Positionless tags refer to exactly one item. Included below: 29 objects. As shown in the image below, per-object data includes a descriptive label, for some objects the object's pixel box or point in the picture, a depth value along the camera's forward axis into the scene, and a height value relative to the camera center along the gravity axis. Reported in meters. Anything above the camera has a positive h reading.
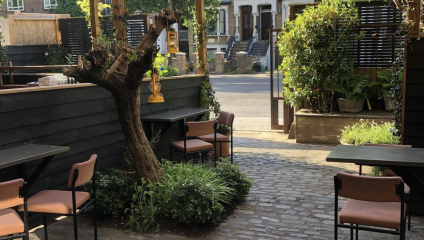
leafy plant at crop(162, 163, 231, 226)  4.86 -1.53
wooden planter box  9.18 -1.45
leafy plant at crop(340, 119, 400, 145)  7.03 -1.37
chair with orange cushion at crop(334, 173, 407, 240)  3.63 -1.14
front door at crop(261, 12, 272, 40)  36.88 +2.13
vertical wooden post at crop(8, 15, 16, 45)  14.54 +0.82
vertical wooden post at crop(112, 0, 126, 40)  7.37 +0.60
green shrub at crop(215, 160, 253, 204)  5.72 -1.55
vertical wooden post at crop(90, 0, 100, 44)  8.09 +0.59
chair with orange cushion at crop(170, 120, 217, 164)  6.75 -1.20
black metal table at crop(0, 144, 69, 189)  4.13 -0.87
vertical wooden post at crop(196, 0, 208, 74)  8.93 +0.32
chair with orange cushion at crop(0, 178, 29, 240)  3.66 -1.13
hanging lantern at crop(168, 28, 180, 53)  6.23 +0.15
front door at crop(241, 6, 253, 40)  37.97 +2.15
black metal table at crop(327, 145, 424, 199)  4.04 -0.96
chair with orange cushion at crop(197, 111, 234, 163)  7.59 -1.35
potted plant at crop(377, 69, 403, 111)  9.05 -0.80
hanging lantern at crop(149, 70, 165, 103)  6.41 -0.49
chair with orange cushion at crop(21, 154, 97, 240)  4.21 -1.29
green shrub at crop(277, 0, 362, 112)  9.27 +0.00
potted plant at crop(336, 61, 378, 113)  9.30 -0.85
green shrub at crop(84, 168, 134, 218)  5.20 -1.52
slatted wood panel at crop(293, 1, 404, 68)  9.23 +0.21
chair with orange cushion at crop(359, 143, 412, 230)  4.35 -1.31
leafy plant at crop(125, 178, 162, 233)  4.98 -1.64
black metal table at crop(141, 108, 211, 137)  6.71 -0.92
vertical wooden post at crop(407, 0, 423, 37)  5.13 +0.31
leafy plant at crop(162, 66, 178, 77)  19.14 -0.77
